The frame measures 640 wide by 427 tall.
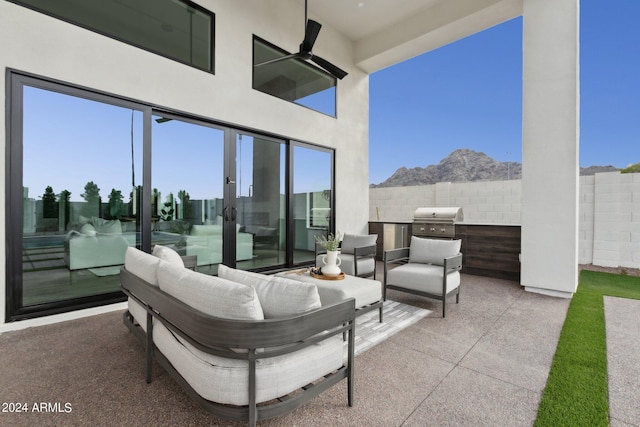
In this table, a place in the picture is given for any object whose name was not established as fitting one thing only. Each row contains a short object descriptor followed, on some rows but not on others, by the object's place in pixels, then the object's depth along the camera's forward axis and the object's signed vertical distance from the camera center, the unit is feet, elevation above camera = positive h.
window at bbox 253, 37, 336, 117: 15.34 +7.82
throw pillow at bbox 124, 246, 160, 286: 6.13 -1.26
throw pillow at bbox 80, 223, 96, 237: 9.94 -0.69
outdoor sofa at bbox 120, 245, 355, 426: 4.02 -1.97
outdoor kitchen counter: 15.28 -2.07
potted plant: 10.11 -1.70
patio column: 12.26 +2.90
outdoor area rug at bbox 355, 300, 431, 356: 8.03 -3.59
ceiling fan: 11.65 +6.88
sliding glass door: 8.89 +0.69
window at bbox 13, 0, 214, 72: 9.75 +7.24
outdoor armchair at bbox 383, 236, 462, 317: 10.20 -2.22
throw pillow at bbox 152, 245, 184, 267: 7.79 -1.21
